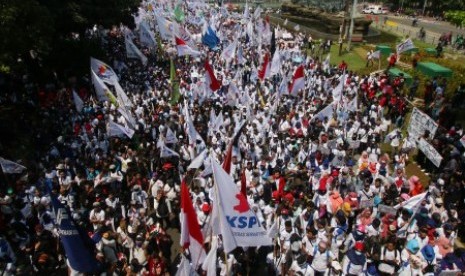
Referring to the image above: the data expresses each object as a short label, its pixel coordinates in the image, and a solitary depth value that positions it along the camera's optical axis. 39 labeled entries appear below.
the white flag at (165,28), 25.91
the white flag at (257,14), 37.12
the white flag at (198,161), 11.63
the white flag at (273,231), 8.41
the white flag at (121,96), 14.26
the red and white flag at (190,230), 7.27
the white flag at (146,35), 23.77
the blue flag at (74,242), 7.61
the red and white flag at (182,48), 21.05
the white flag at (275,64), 18.61
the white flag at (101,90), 14.50
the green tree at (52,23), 15.42
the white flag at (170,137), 13.05
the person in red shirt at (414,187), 10.65
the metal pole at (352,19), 31.82
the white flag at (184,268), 6.83
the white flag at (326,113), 13.95
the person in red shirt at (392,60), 23.48
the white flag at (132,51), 20.80
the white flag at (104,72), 16.06
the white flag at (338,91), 15.52
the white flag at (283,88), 16.31
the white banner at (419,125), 12.68
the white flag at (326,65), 23.44
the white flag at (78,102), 15.31
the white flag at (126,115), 13.72
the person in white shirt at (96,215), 9.58
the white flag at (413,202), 9.07
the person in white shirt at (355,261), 7.89
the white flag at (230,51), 21.58
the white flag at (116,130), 12.95
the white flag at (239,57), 22.58
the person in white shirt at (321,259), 7.90
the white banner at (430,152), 11.79
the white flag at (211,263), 7.33
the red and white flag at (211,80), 16.59
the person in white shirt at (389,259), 7.80
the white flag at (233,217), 6.83
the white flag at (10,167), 10.84
